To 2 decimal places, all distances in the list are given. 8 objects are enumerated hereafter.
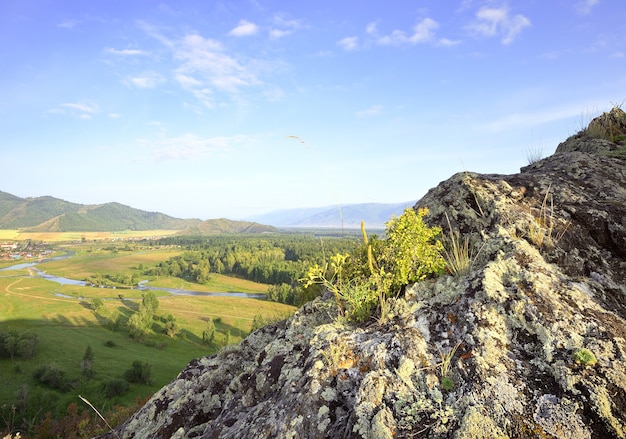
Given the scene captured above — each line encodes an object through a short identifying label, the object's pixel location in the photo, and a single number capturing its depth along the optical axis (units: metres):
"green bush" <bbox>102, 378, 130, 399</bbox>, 54.97
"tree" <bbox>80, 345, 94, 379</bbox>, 61.66
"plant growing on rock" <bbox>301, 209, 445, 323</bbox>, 4.91
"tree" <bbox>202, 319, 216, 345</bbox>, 81.56
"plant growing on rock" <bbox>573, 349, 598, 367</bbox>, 3.18
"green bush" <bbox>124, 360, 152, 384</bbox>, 60.84
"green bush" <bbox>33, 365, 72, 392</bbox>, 56.92
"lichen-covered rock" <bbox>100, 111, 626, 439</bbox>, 3.05
